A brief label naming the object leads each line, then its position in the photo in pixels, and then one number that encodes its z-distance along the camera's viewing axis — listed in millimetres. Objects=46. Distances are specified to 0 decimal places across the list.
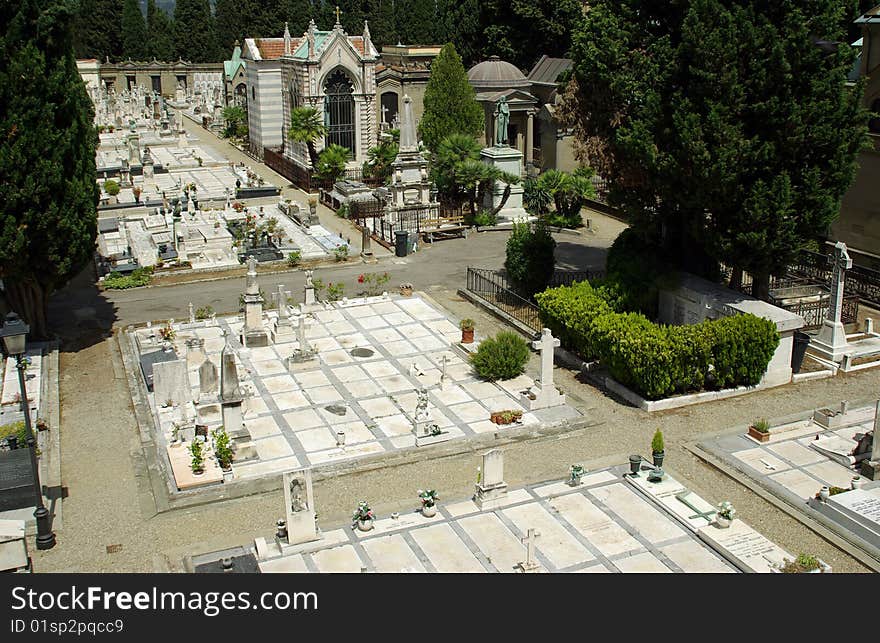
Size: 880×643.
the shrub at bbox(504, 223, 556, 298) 30250
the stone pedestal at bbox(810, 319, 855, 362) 26172
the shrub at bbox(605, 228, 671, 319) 26891
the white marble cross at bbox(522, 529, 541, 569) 16688
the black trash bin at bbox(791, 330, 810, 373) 25594
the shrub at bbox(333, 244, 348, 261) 36938
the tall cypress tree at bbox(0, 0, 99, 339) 24656
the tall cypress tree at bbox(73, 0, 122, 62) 100500
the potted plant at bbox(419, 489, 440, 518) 18469
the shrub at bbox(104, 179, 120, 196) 47531
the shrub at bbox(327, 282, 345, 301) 31625
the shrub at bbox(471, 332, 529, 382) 25156
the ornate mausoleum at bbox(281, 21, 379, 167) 53188
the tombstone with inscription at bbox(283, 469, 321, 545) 17391
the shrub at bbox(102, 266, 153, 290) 33781
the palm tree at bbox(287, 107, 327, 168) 51469
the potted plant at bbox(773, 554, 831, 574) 16312
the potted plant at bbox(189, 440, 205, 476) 20203
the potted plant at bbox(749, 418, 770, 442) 21656
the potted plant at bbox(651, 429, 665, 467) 19750
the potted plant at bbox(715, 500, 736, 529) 17922
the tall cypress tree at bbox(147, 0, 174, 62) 101938
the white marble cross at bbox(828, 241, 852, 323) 25859
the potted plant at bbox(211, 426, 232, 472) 20319
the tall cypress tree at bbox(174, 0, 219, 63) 102125
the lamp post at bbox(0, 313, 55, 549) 17766
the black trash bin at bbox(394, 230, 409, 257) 37500
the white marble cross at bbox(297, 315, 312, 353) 26391
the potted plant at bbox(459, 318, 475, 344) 27484
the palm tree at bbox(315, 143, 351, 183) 48000
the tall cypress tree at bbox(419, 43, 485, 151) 50094
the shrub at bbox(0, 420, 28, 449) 20938
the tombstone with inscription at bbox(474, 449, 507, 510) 18812
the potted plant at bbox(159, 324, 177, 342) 27797
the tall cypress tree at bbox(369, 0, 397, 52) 88312
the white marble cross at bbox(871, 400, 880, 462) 20094
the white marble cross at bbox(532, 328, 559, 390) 23172
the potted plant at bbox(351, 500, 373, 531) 17969
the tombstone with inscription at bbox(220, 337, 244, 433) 21562
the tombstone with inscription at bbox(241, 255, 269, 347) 27672
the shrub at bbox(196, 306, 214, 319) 30094
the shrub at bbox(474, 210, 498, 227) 41500
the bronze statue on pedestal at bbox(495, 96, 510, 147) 40938
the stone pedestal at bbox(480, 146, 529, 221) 41812
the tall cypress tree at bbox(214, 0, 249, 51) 95875
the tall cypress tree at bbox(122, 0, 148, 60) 102312
